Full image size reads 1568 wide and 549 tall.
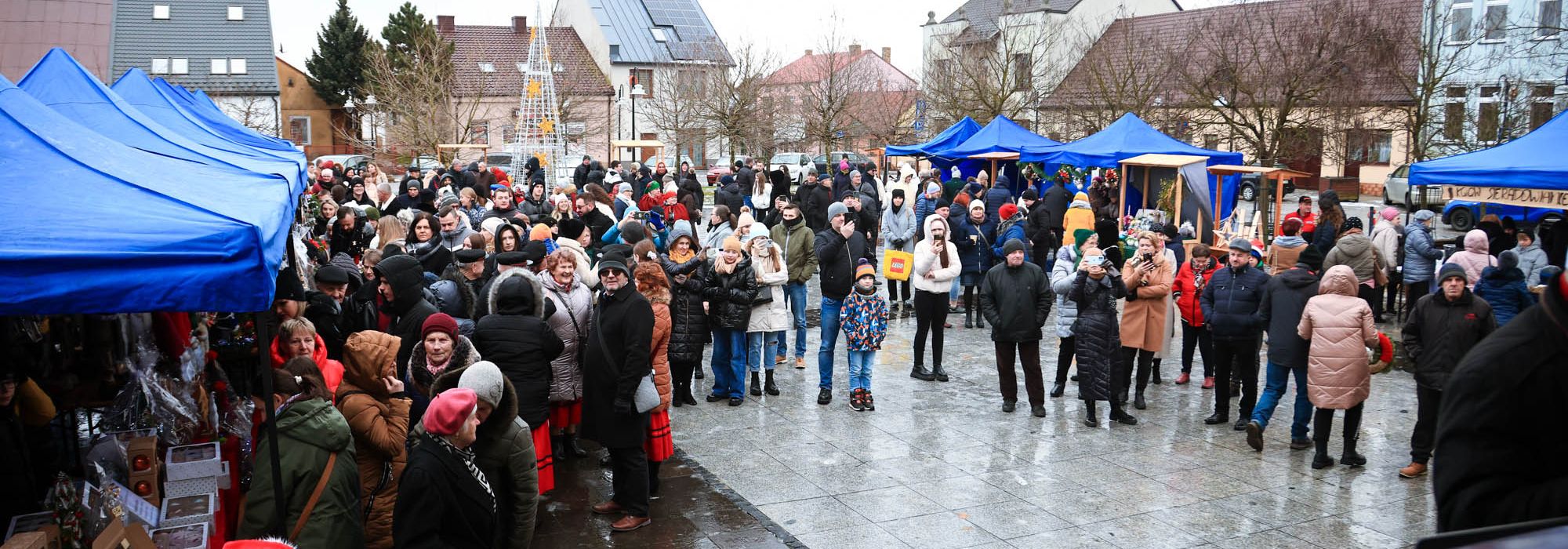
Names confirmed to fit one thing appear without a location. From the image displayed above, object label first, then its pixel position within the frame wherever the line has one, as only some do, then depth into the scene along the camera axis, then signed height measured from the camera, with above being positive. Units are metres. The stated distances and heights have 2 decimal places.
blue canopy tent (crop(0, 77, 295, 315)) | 3.37 -0.18
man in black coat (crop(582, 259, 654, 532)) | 6.52 -1.11
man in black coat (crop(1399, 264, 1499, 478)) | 7.38 -0.92
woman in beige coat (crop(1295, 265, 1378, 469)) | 7.72 -1.01
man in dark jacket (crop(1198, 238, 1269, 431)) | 8.78 -0.95
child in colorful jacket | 9.38 -1.14
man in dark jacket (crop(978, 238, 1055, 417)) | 9.09 -0.90
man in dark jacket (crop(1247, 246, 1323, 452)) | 8.27 -1.09
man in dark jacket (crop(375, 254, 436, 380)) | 6.85 -0.65
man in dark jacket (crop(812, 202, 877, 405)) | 10.22 -0.67
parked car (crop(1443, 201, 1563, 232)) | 27.28 -0.42
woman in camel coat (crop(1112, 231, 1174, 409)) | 9.38 -0.87
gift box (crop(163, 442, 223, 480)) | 4.96 -1.23
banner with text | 9.89 +0.01
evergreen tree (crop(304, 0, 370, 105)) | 51.44 +5.86
